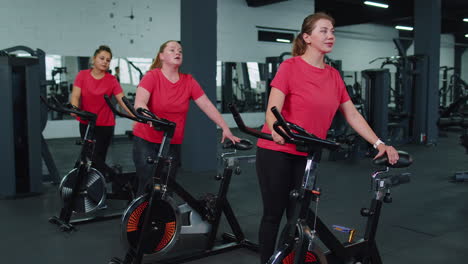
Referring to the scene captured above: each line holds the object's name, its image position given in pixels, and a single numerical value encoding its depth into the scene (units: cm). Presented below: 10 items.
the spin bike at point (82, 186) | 364
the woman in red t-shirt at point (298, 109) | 207
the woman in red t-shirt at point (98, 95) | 420
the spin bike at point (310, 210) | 176
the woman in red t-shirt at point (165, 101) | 292
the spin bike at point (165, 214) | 263
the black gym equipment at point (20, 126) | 481
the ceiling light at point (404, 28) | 1740
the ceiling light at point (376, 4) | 1279
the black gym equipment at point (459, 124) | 407
